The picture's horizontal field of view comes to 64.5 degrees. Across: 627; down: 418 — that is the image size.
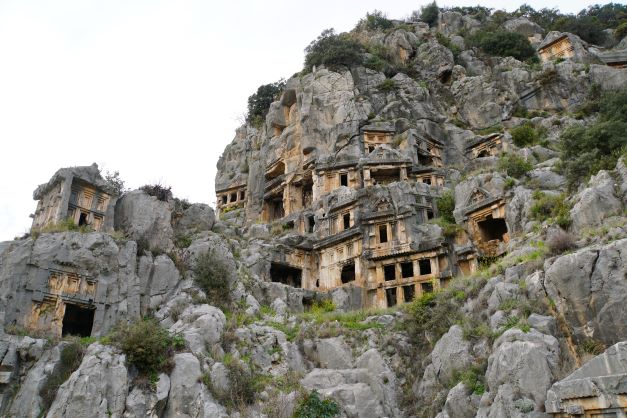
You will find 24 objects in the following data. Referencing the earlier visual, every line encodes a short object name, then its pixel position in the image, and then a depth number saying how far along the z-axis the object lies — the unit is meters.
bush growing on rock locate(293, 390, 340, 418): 17.58
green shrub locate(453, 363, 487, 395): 15.78
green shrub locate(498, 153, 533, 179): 31.39
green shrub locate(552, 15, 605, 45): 61.47
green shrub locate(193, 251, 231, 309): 24.14
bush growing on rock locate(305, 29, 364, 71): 52.28
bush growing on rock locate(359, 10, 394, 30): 66.19
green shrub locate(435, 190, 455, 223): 34.98
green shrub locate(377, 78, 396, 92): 49.88
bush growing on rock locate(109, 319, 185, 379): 18.09
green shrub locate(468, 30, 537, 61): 56.44
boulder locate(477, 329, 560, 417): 14.12
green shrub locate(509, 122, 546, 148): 41.22
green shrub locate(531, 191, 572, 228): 22.11
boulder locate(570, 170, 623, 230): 19.53
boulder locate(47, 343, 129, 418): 16.53
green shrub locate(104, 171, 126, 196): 28.11
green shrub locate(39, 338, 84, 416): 17.73
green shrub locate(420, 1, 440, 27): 70.62
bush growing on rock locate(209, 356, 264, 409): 17.86
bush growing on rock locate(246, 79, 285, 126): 62.16
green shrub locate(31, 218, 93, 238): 23.44
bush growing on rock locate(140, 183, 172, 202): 27.83
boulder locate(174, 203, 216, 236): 28.41
